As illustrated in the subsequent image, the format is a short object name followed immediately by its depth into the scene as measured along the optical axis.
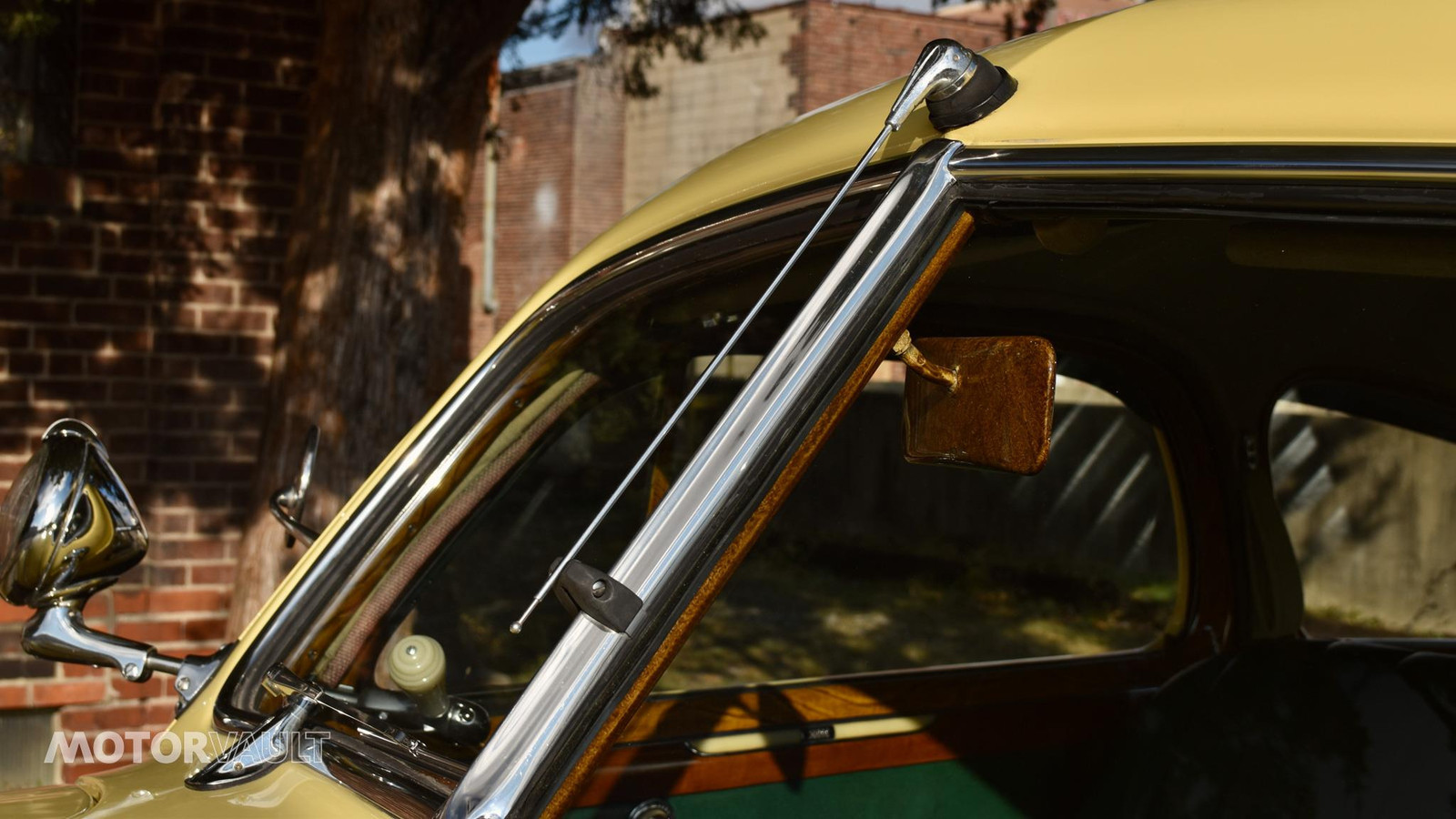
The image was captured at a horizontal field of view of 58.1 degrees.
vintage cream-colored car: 1.02
